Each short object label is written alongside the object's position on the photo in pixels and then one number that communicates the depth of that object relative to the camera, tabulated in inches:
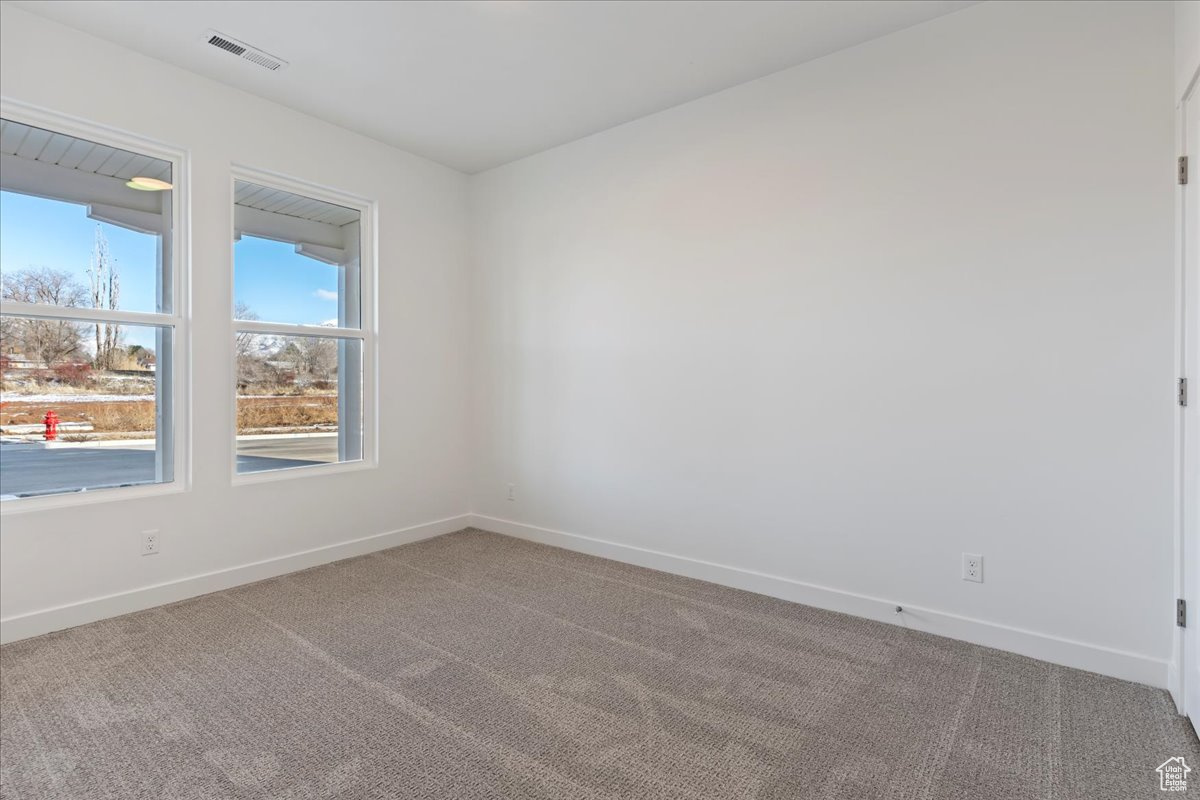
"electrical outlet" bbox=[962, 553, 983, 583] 103.3
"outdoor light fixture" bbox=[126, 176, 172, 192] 122.6
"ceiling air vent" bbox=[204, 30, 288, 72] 112.3
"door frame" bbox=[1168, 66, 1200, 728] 79.2
